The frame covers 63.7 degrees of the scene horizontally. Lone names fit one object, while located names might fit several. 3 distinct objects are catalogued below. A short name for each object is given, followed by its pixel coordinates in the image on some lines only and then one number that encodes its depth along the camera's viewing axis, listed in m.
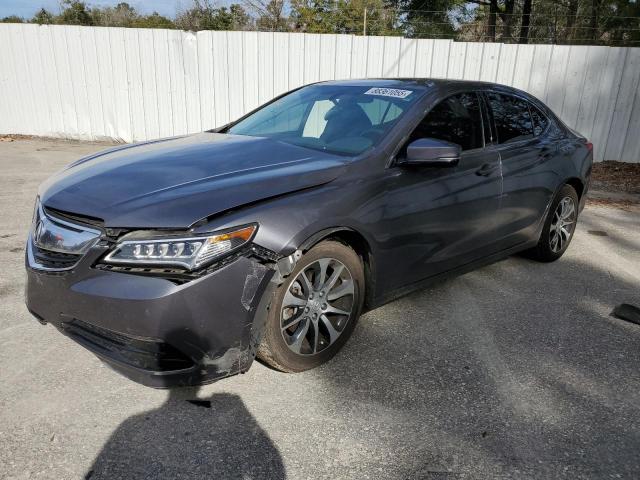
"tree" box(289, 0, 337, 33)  24.12
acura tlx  2.31
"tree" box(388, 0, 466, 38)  16.75
